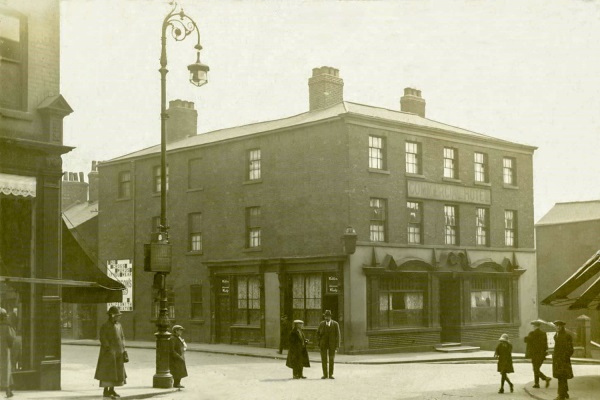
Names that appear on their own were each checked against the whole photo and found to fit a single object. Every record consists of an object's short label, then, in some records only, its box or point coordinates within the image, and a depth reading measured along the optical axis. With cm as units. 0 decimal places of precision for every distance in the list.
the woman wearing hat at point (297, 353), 2061
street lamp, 1783
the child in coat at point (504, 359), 1778
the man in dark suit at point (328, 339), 2081
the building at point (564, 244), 4884
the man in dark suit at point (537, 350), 1845
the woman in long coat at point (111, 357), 1606
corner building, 3111
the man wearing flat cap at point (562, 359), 1606
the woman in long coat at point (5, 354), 1541
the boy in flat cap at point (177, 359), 1798
